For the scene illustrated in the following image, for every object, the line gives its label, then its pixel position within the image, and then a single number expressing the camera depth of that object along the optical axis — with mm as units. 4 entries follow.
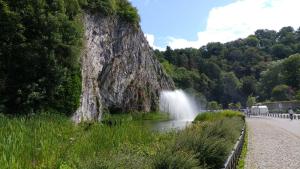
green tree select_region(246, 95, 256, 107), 68218
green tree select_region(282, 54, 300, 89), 69908
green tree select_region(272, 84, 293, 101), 65298
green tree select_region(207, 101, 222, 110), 68133
